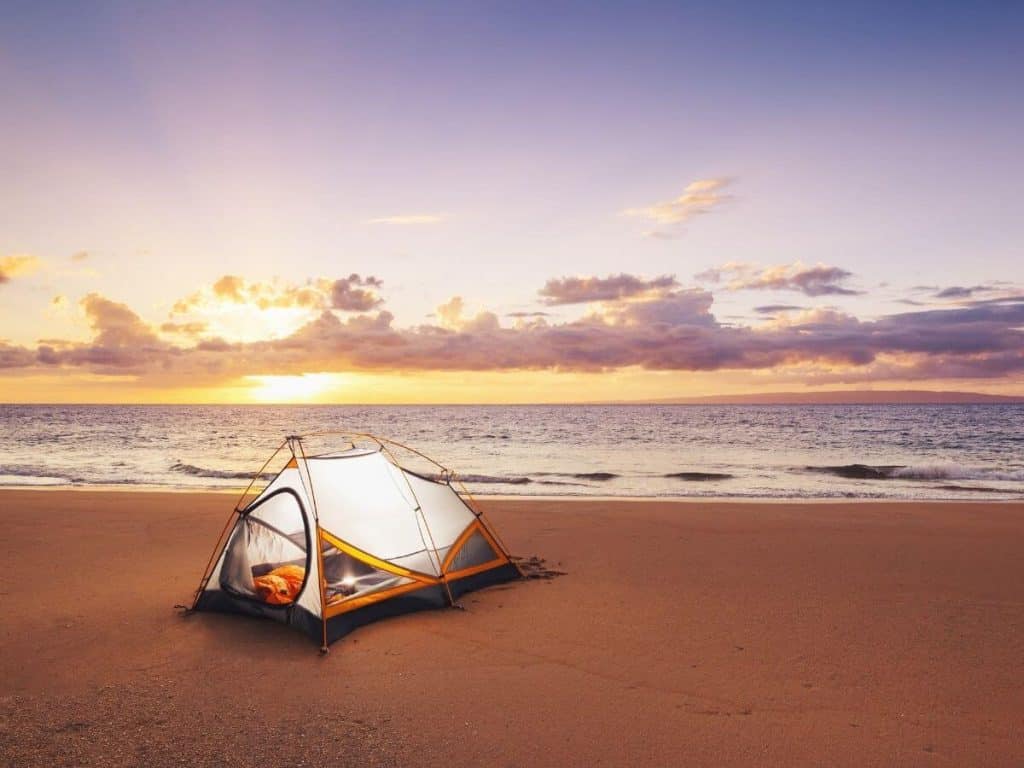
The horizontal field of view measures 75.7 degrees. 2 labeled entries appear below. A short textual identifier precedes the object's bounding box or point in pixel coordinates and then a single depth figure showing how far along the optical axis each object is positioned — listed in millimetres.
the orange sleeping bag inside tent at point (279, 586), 8266
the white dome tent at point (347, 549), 8117
